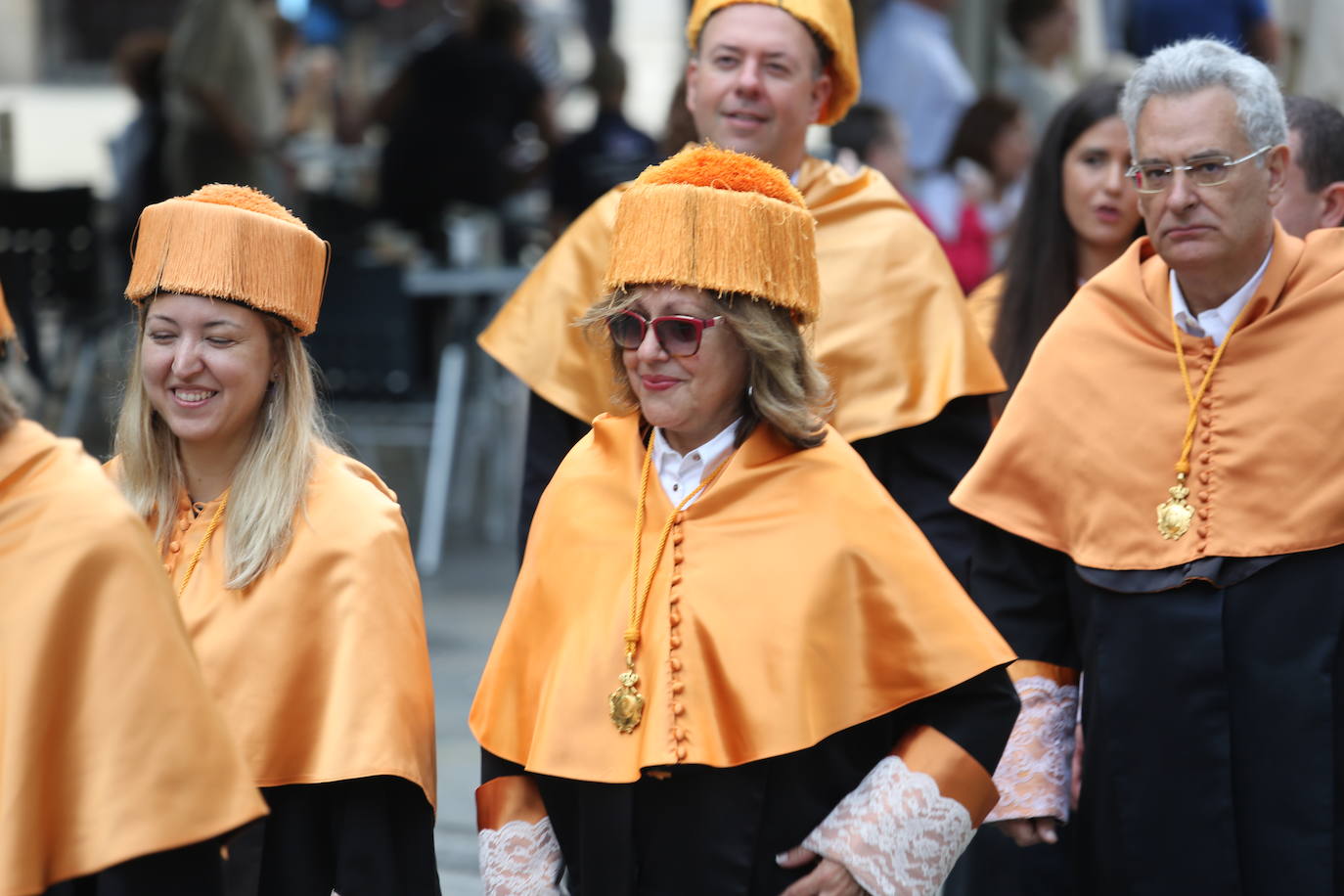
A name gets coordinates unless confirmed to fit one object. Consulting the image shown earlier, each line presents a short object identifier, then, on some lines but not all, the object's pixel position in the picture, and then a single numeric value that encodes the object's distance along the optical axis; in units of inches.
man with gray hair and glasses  266.5
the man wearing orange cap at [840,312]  331.9
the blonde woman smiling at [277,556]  249.8
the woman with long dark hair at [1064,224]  383.6
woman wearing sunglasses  239.8
